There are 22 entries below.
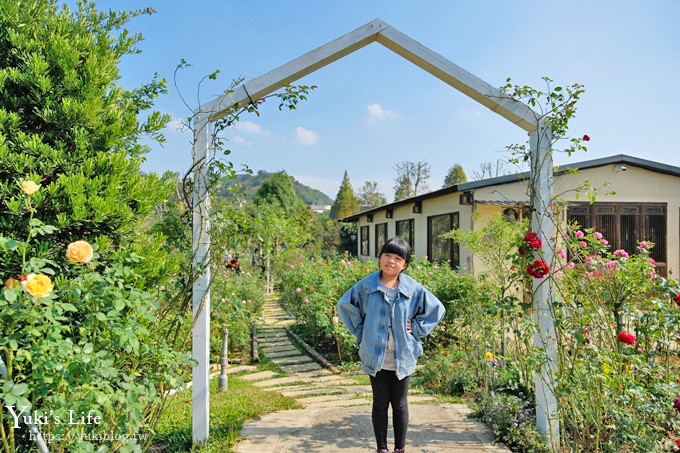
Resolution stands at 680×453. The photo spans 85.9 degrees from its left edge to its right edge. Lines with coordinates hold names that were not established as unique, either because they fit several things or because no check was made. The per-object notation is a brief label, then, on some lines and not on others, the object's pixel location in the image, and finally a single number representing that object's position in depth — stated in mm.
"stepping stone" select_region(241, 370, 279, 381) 4438
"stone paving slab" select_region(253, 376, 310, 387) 4188
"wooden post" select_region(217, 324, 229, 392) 3738
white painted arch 2488
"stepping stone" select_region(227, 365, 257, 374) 4727
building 8305
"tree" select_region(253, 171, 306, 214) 26312
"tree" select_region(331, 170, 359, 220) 34788
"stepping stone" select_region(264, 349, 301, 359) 5480
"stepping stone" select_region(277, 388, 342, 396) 3815
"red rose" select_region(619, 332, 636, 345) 2166
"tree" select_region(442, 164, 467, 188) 34188
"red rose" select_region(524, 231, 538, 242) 2410
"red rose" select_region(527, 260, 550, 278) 2309
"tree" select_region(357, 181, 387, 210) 40062
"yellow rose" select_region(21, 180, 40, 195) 1436
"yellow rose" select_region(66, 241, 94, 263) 1426
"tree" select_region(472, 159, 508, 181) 31844
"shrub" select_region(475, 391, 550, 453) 2529
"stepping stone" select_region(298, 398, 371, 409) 3410
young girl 2381
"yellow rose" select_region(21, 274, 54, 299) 1229
